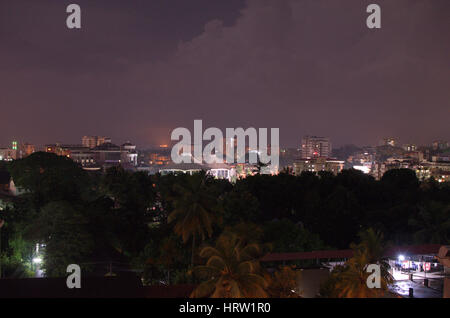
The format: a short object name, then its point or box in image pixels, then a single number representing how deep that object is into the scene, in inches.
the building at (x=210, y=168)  4291.1
